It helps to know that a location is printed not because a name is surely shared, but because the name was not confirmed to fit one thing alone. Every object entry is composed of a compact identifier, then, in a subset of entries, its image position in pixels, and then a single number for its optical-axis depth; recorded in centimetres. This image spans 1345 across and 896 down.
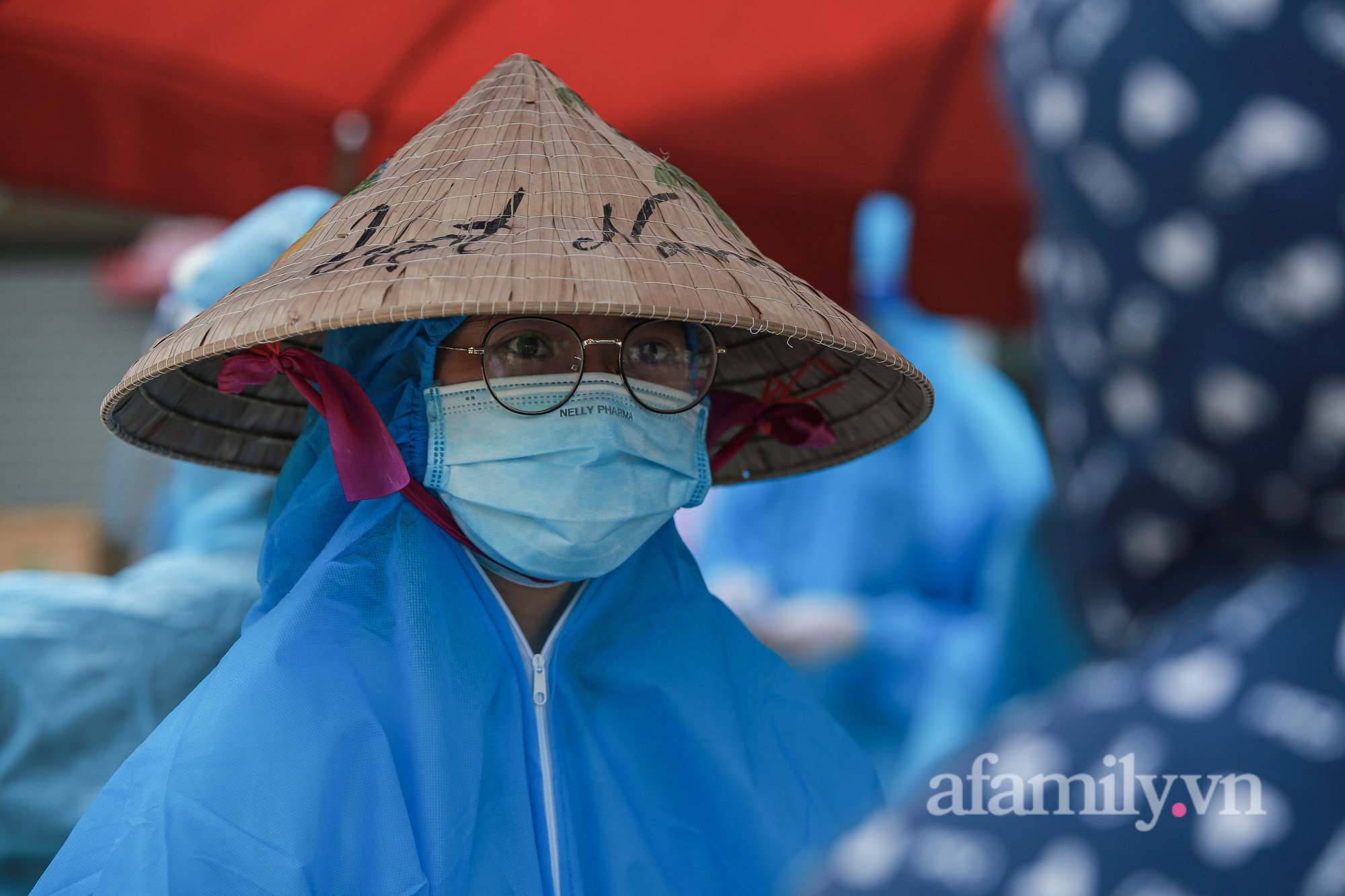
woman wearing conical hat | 310
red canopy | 353
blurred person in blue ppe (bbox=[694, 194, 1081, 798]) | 378
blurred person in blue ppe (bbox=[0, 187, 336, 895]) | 328
